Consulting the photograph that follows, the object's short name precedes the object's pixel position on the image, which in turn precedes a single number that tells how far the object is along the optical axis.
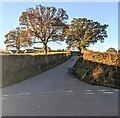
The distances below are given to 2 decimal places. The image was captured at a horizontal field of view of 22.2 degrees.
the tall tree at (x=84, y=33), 85.88
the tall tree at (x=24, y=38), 61.28
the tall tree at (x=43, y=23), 61.66
